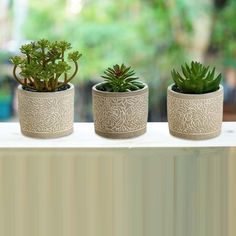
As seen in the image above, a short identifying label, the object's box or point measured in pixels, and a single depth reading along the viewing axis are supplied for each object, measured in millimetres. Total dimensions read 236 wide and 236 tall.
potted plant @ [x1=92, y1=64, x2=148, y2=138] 1128
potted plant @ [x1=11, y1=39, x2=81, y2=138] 1120
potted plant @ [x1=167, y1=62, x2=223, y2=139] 1128
